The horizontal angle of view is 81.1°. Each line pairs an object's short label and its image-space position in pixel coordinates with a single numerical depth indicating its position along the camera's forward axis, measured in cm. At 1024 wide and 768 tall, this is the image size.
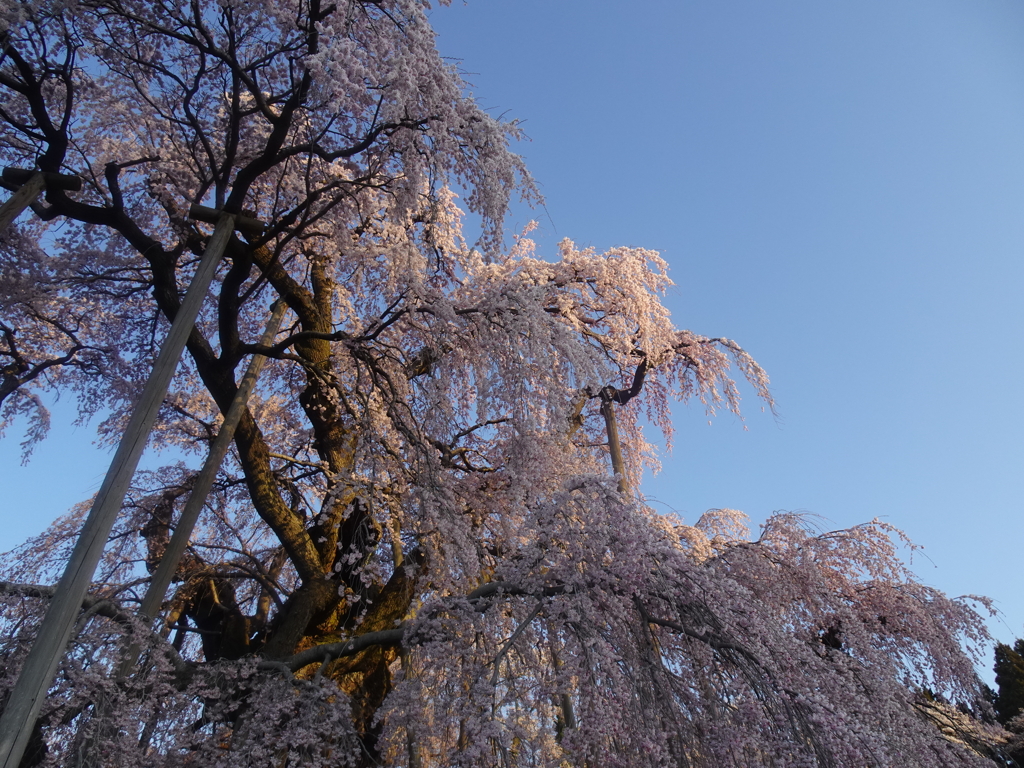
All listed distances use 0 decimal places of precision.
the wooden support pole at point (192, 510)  423
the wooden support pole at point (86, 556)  285
